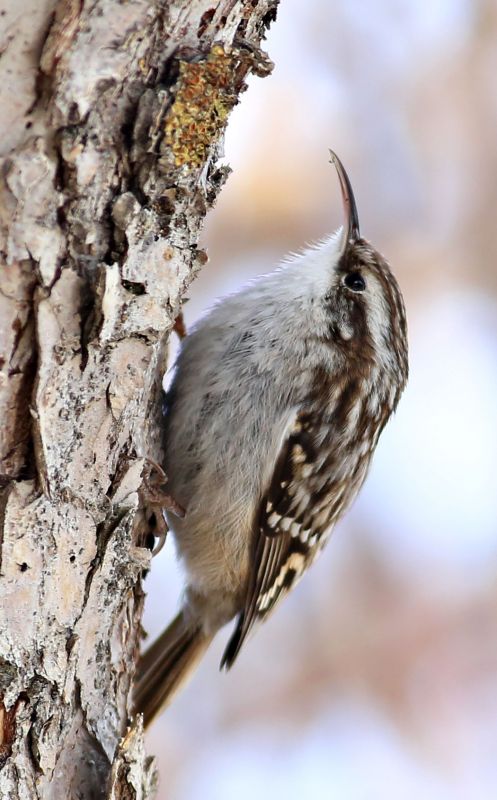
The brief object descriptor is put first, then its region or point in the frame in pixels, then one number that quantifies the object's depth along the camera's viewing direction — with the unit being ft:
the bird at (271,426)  9.37
